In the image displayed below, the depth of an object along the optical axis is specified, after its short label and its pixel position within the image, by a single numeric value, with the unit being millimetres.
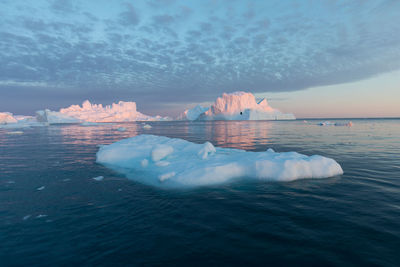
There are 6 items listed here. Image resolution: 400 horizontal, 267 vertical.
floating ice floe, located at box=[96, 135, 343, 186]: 8234
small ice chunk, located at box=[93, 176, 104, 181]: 9109
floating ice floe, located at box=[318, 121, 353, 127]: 54262
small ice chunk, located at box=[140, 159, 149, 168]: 10518
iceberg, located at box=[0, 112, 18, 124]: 78625
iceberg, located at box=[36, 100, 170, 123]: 94875
